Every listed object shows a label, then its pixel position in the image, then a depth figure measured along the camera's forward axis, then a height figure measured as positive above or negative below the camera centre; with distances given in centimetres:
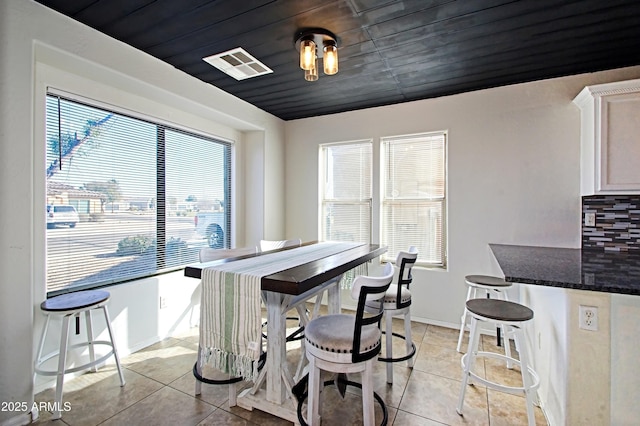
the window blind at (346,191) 392 +27
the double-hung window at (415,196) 348 +18
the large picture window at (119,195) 229 +14
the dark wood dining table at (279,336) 173 -79
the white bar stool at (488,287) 253 -66
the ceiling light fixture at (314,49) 208 +116
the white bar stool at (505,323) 171 -74
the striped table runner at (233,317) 167 -63
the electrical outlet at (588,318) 154 -56
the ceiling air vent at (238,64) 249 +131
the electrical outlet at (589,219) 269 -7
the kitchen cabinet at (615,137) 230 +59
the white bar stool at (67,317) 191 -75
